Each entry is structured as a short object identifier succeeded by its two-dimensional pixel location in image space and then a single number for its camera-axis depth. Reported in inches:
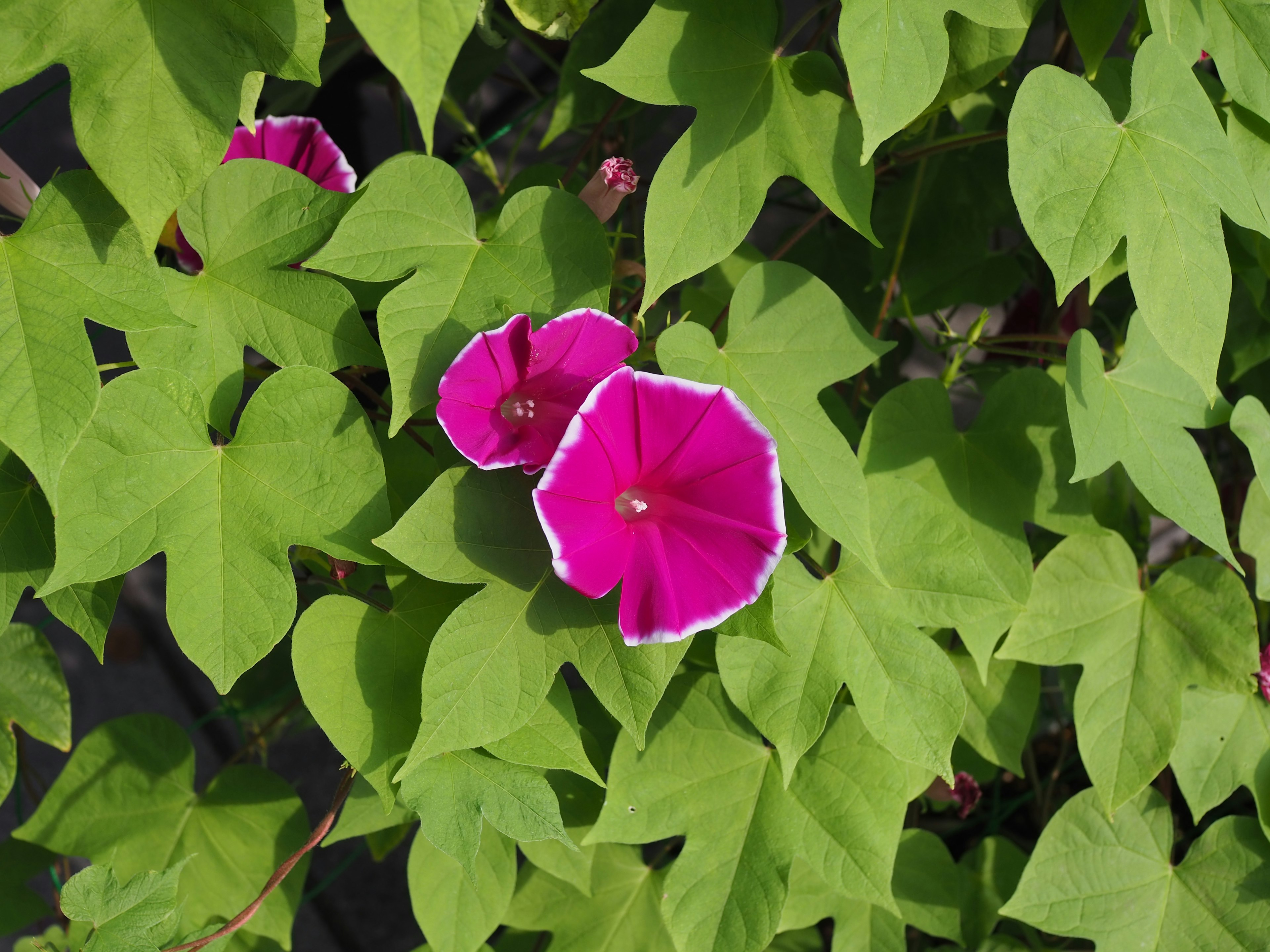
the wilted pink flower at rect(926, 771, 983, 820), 26.7
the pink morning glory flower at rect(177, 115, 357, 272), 21.2
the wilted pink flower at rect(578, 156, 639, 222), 18.9
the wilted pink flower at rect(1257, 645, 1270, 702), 23.9
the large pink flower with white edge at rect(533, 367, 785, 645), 17.5
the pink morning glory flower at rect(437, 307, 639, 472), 17.6
